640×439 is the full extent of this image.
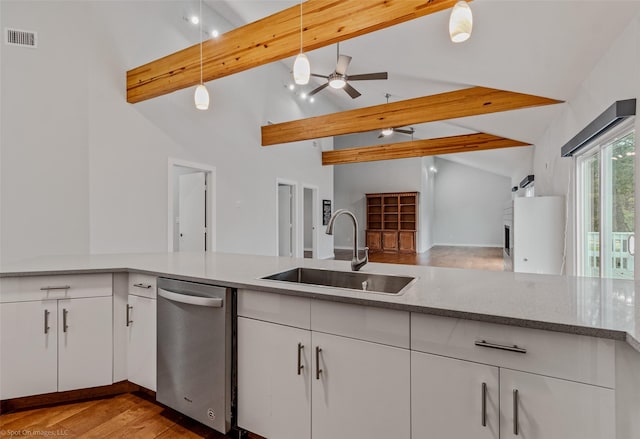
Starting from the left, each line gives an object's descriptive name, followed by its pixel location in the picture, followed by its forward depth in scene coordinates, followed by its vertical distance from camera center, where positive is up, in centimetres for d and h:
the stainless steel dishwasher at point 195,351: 169 -72
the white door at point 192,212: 511 +13
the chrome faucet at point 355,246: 191 -16
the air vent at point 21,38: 297 +170
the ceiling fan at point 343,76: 377 +177
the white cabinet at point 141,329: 203 -70
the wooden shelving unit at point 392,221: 1071 -5
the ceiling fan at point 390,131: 576 +161
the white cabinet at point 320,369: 131 -67
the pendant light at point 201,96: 250 +96
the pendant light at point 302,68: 204 +96
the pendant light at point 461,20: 149 +93
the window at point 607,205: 219 +12
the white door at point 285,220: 750 -1
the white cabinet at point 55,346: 195 -78
